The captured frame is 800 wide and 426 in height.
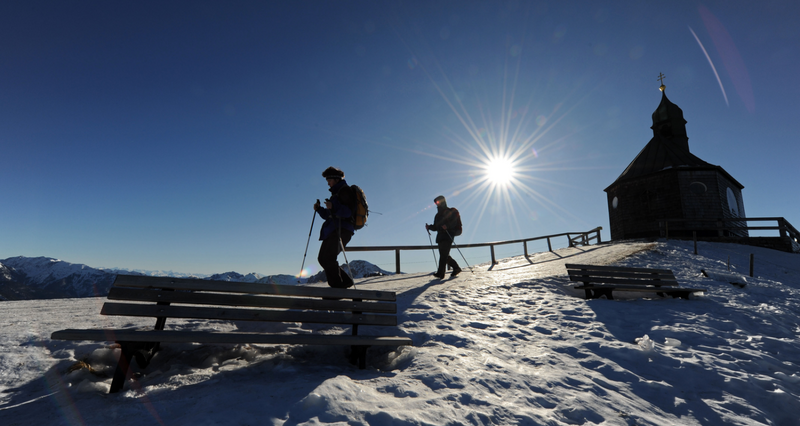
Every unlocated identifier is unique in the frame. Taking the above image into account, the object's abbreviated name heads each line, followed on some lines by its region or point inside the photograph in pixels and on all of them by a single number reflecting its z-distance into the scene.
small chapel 23.59
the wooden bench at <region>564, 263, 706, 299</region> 7.54
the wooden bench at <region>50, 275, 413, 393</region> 3.21
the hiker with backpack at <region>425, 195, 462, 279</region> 10.28
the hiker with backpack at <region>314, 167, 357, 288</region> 5.95
